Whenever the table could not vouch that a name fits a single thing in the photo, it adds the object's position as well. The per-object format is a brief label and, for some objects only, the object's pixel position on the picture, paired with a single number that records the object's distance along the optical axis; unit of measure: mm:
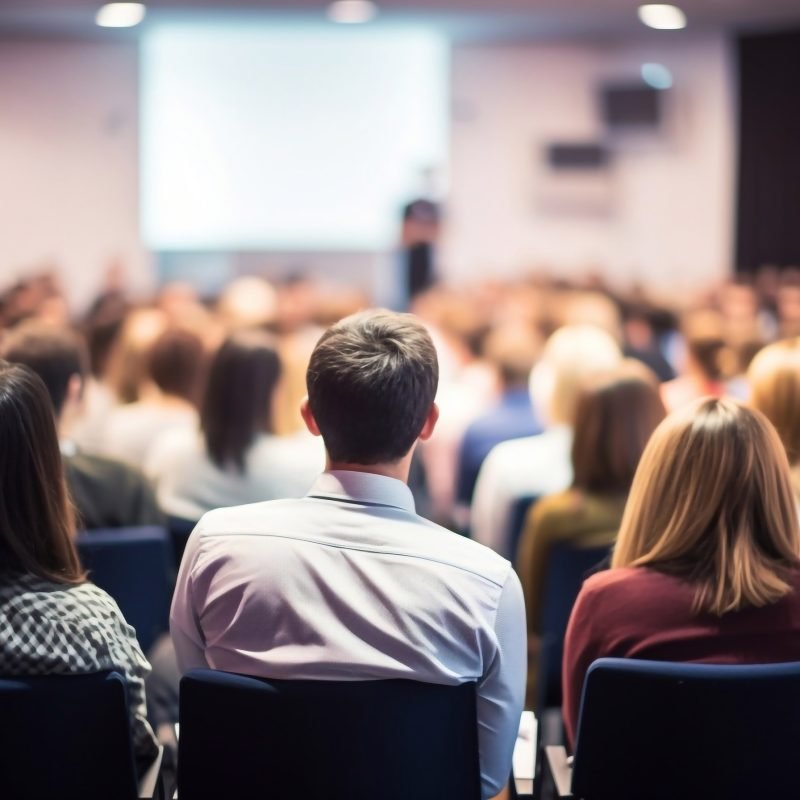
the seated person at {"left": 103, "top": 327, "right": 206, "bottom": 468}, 4215
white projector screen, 12797
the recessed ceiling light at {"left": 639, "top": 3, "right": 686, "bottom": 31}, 10383
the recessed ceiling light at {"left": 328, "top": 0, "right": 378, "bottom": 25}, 10305
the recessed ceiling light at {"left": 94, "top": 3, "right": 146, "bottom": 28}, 10570
